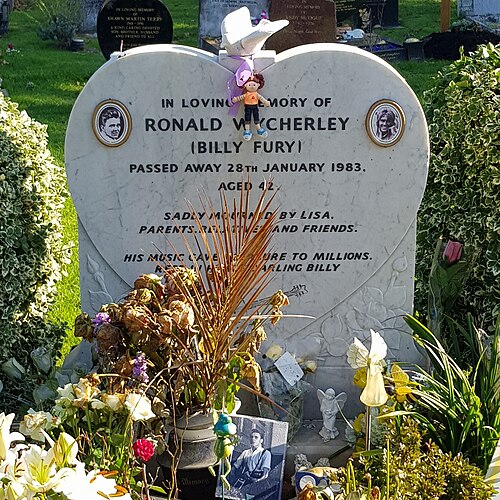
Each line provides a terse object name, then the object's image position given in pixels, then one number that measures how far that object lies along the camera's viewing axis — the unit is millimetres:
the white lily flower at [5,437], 2449
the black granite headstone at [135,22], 10031
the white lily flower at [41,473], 2250
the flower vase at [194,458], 3443
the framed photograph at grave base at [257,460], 3559
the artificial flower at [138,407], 2951
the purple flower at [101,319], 3449
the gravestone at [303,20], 9531
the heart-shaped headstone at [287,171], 3924
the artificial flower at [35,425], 3041
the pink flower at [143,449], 2887
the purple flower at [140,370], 3282
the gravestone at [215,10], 13008
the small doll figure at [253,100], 3838
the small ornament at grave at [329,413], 3981
